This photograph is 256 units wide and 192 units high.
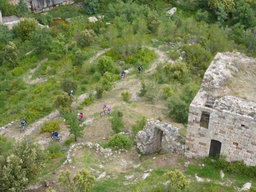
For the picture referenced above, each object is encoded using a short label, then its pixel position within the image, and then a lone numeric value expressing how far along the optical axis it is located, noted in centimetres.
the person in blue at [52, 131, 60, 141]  2723
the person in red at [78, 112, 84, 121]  2911
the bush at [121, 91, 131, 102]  3153
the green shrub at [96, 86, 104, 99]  3206
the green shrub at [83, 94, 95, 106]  3191
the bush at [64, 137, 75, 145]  2664
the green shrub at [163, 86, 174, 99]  3197
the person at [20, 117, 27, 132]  2931
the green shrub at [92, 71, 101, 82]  3603
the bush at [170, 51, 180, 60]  3956
